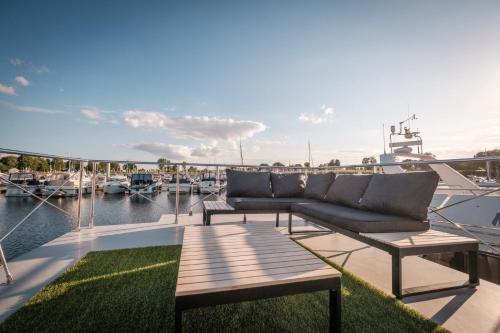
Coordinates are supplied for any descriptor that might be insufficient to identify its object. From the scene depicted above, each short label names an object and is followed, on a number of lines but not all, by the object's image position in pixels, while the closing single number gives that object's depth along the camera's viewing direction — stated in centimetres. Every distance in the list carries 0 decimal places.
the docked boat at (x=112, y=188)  2122
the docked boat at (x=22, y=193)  1963
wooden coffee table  89
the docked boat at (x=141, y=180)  2102
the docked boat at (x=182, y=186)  2292
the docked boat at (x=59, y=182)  1765
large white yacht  393
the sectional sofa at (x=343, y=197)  200
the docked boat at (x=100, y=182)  2407
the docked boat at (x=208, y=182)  1938
